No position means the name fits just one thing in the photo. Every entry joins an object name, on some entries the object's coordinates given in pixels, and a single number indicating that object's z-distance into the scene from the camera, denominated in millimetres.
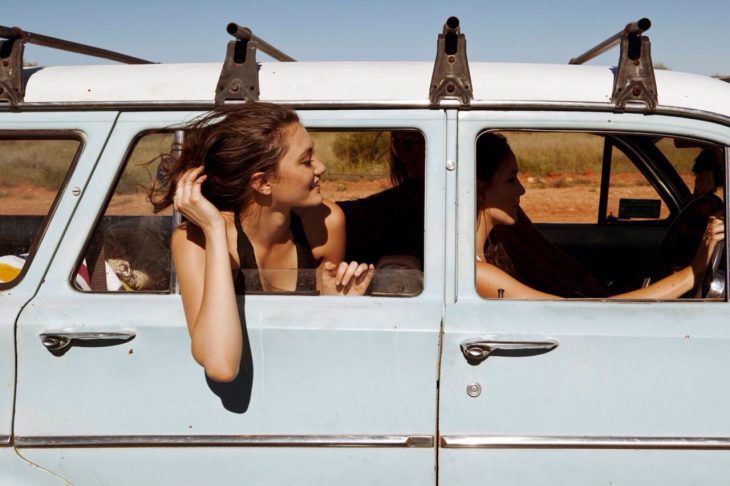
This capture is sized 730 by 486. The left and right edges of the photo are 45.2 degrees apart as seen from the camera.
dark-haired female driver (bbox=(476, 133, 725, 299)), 2723
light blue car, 2469
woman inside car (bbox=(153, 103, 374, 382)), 2498
